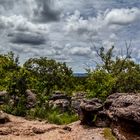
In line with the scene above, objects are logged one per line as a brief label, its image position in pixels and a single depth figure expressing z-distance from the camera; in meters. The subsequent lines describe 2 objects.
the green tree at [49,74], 25.58
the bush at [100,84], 21.42
